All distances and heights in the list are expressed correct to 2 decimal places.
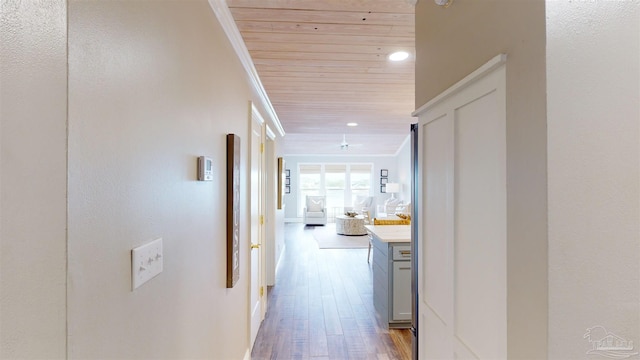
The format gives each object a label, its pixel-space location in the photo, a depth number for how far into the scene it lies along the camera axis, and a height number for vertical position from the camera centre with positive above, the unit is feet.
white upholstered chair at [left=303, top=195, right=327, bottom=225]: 31.99 -2.83
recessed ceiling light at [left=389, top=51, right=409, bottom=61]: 7.55 +3.19
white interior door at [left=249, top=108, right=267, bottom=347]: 8.82 -1.32
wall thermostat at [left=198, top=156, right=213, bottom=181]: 4.44 +0.22
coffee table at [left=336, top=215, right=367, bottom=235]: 26.11 -3.55
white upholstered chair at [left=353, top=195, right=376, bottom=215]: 32.35 -2.11
